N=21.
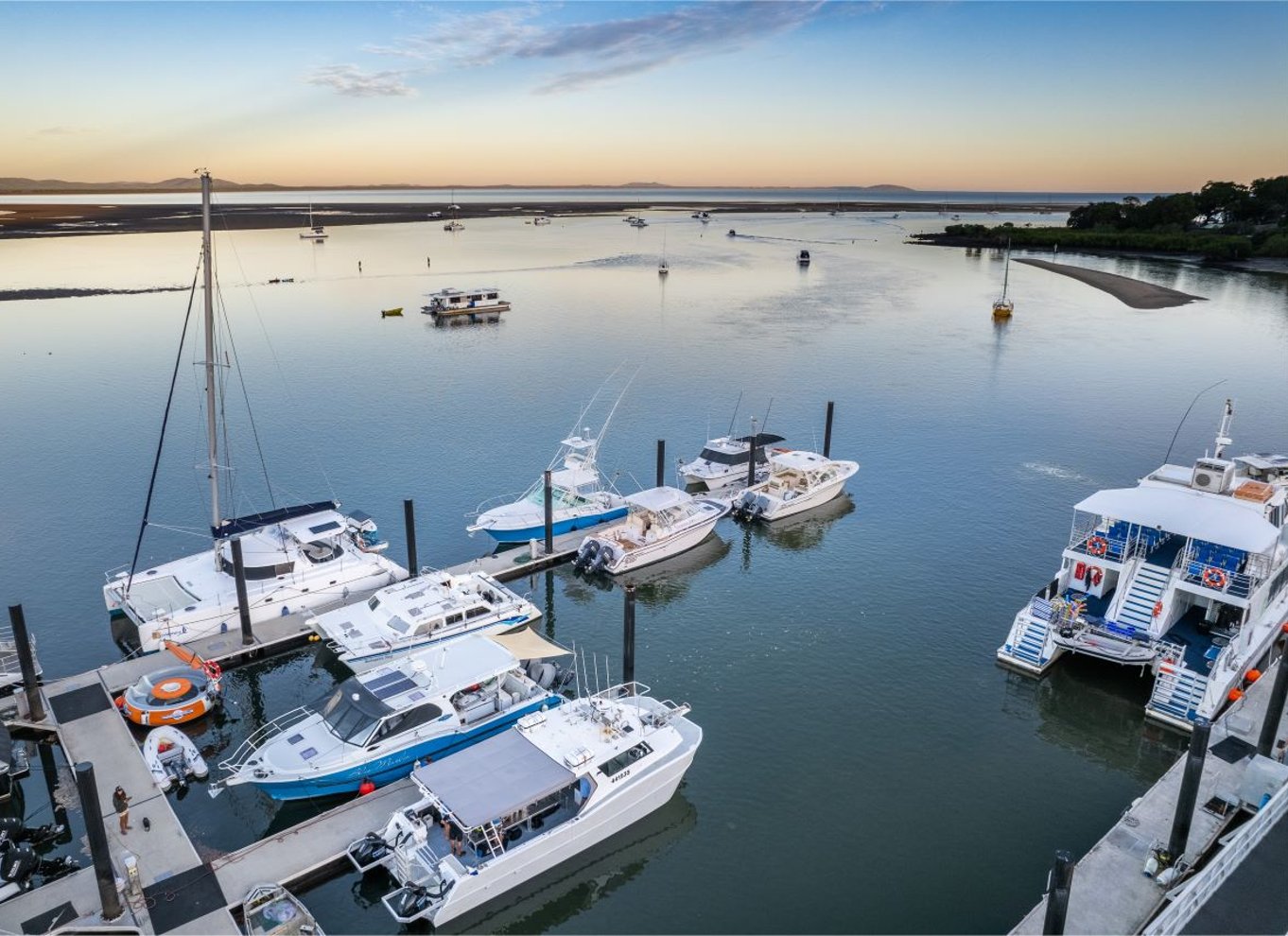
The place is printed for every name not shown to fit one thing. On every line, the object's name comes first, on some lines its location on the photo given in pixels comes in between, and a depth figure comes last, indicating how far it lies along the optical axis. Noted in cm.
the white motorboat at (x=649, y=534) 3538
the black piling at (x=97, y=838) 1638
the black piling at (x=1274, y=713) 2092
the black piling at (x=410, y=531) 3167
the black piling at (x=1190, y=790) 1793
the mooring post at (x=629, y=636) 2564
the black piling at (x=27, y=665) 2366
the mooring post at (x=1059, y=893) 1520
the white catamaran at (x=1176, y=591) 2539
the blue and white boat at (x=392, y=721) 2089
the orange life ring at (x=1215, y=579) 2645
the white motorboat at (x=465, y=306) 9206
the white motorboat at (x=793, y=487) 4131
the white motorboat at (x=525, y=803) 1784
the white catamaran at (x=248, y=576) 2859
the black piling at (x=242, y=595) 2805
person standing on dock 1983
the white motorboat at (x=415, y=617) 2670
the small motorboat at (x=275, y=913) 1664
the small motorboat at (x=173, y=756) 2204
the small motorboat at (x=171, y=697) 2406
